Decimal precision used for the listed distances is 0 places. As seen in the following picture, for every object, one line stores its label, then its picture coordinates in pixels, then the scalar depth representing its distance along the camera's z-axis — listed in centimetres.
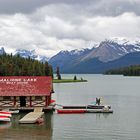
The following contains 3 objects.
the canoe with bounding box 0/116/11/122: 6055
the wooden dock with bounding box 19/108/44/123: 5880
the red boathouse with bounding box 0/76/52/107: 7169
